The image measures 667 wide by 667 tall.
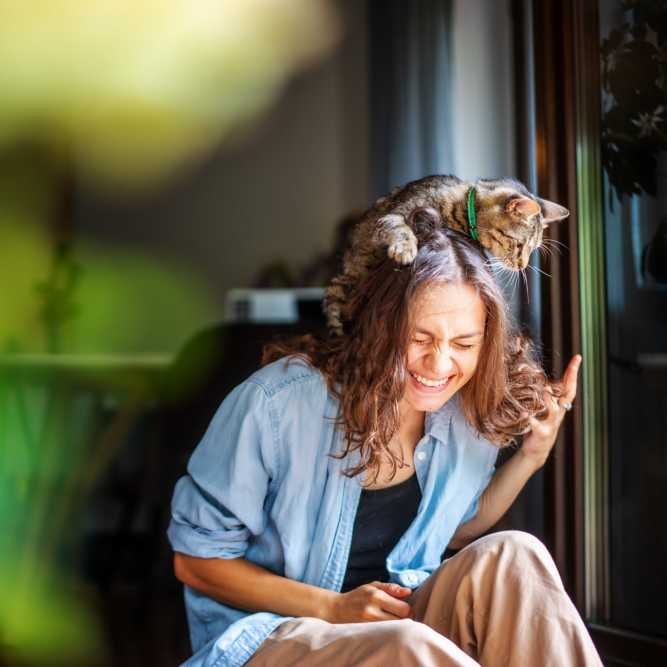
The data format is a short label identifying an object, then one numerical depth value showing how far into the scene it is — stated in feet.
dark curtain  8.20
